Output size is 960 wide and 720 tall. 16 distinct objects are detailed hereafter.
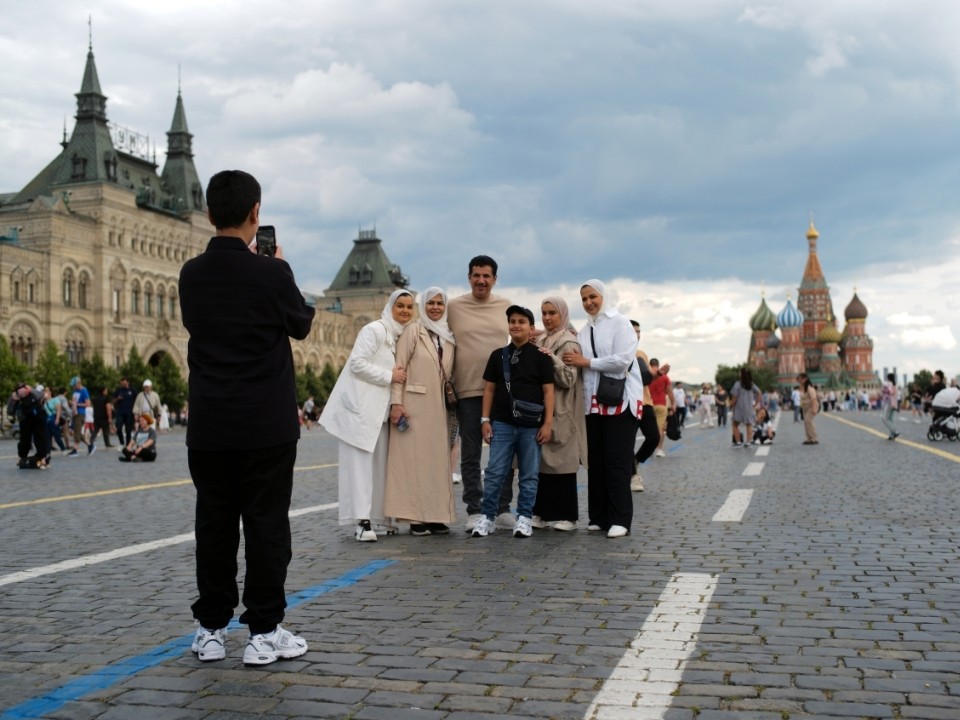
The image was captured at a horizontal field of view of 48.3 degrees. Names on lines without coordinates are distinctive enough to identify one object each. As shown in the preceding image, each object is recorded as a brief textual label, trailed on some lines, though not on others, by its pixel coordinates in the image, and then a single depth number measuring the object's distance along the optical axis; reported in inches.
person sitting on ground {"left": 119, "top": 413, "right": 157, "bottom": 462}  812.0
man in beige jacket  340.2
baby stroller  951.0
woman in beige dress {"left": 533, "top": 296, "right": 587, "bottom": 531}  329.1
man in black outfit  175.8
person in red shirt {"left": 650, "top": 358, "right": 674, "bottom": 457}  653.9
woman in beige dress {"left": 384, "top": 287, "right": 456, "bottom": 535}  320.2
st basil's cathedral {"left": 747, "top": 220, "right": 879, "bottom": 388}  6889.8
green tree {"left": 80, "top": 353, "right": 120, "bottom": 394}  2412.6
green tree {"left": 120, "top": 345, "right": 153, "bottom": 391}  2482.8
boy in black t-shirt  320.5
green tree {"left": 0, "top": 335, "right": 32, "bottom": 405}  1946.4
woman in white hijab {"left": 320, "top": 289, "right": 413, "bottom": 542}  319.0
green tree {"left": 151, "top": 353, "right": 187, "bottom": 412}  2642.7
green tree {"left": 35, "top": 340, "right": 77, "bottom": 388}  2144.4
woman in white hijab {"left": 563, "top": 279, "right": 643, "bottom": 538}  323.0
